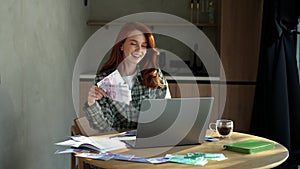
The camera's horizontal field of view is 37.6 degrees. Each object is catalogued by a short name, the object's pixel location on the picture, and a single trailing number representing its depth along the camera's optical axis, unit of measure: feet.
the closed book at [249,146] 6.43
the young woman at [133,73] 8.51
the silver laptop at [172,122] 6.32
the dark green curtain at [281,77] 11.55
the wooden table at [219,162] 5.66
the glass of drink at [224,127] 7.41
